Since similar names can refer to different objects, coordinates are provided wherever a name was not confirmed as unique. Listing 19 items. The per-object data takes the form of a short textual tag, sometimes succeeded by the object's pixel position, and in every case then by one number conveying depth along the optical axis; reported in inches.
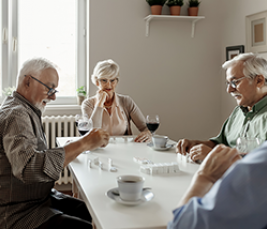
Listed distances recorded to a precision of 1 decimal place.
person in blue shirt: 24.7
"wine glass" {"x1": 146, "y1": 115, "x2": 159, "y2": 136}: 82.0
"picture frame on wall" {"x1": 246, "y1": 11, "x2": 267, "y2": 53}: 121.1
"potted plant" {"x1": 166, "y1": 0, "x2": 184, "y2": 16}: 135.3
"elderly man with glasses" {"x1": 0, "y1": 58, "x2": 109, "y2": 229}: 49.4
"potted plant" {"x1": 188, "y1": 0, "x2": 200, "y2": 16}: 137.5
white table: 36.1
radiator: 128.5
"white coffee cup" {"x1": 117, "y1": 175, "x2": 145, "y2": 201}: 39.5
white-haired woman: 104.2
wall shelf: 133.6
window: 131.8
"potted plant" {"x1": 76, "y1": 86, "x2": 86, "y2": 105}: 134.7
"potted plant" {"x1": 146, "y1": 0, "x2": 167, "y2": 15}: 132.9
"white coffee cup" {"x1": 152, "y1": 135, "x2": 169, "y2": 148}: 74.0
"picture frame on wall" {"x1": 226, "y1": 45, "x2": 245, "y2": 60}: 130.7
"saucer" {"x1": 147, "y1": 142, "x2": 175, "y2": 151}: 73.7
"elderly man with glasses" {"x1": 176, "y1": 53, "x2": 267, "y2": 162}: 69.8
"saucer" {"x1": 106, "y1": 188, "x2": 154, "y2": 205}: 39.2
